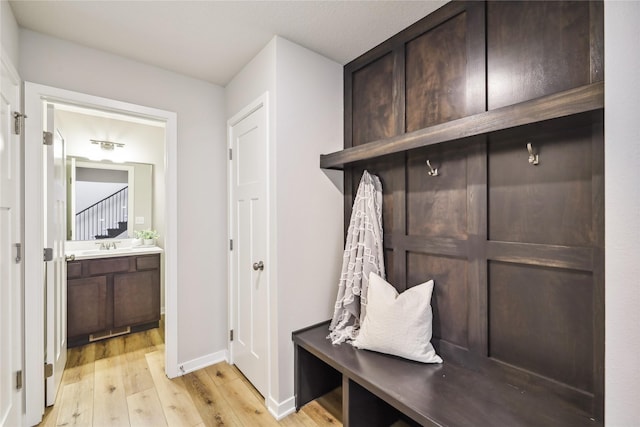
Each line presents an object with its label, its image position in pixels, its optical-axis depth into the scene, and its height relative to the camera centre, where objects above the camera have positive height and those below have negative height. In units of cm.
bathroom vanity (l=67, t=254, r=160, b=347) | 275 -84
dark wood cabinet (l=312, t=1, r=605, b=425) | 114 +13
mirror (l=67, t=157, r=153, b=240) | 321 +17
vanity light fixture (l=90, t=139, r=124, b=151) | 323 +78
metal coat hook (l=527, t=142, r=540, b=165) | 128 +24
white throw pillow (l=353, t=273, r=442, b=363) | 153 -60
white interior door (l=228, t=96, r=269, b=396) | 197 -24
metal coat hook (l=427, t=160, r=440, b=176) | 164 +24
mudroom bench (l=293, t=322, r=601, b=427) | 114 -81
